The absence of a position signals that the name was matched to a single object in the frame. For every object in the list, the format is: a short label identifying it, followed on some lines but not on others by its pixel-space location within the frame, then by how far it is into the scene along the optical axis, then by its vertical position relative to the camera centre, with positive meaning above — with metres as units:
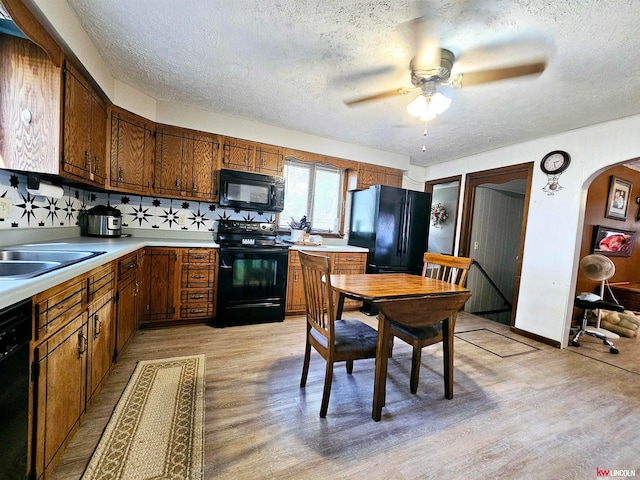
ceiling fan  1.80 +1.20
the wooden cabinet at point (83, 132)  1.84 +0.61
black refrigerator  3.79 +0.06
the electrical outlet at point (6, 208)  1.65 -0.02
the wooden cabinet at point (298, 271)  3.46 -0.61
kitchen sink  1.38 -0.29
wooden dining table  1.68 -0.40
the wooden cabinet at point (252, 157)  3.31 +0.82
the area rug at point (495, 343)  2.86 -1.19
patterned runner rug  1.26 -1.19
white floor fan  3.16 -0.67
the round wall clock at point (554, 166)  3.08 +0.88
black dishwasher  0.86 -0.61
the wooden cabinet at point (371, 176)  4.20 +0.85
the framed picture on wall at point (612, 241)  3.82 +0.07
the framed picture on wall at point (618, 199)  3.82 +0.69
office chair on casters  3.10 -0.76
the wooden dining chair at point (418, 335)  1.92 -0.75
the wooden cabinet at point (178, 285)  2.79 -0.73
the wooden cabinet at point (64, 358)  1.05 -0.70
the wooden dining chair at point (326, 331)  1.66 -0.72
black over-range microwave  3.19 +0.38
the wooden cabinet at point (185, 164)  3.02 +0.62
